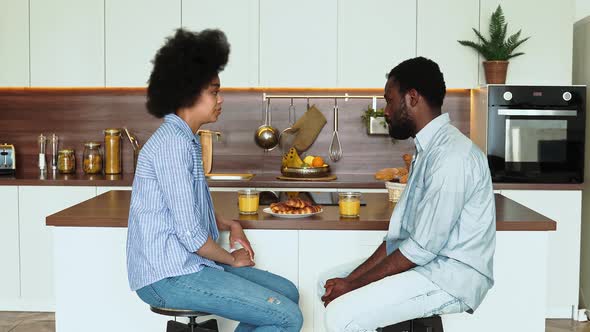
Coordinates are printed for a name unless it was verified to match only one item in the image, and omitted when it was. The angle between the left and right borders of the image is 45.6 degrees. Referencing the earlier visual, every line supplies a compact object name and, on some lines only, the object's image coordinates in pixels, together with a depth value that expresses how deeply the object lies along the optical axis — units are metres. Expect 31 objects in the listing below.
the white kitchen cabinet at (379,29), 4.68
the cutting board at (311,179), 4.57
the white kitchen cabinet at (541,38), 4.59
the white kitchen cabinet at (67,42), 4.73
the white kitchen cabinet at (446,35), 4.66
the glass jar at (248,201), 2.89
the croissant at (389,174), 3.31
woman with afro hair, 2.24
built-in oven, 4.46
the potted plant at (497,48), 4.49
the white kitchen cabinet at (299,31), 4.68
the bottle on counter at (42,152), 5.00
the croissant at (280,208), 2.89
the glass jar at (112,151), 4.96
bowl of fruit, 4.60
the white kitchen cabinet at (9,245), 4.52
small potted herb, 4.90
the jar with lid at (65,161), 4.96
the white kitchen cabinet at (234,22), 4.68
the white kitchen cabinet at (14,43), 4.73
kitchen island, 2.85
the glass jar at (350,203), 2.83
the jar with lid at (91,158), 4.93
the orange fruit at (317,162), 4.66
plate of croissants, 2.85
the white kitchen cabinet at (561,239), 4.45
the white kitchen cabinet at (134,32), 4.71
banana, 4.65
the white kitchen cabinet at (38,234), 4.52
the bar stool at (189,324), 2.31
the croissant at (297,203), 2.90
